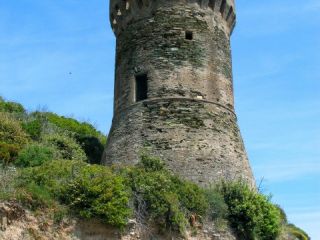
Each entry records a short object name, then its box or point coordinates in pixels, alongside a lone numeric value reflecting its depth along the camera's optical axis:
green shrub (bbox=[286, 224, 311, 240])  19.01
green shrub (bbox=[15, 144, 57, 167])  17.91
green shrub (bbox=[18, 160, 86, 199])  13.24
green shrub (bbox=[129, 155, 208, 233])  14.01
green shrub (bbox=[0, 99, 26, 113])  26.17
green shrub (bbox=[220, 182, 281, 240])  15.70
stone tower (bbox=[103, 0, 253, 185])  17.34
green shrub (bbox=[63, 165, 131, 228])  13.09
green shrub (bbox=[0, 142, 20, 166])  18.32
